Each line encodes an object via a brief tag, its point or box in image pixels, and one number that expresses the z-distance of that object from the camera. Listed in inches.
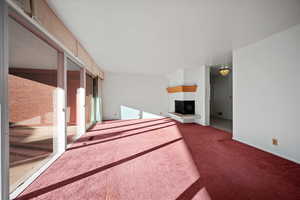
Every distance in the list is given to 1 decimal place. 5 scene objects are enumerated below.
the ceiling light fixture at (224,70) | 159.0
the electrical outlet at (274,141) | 95.5
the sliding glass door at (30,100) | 61.6
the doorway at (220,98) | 252.2
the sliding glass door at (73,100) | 121.8
